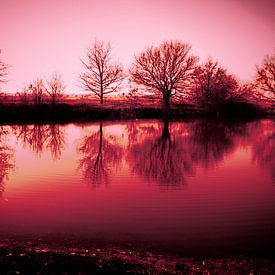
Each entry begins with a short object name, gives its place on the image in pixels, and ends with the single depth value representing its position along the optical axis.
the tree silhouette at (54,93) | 41.63
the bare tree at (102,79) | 51.50
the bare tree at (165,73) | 48.78
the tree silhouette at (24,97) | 38.88
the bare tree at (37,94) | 39.19
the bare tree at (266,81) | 50.38
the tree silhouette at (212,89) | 51.44
